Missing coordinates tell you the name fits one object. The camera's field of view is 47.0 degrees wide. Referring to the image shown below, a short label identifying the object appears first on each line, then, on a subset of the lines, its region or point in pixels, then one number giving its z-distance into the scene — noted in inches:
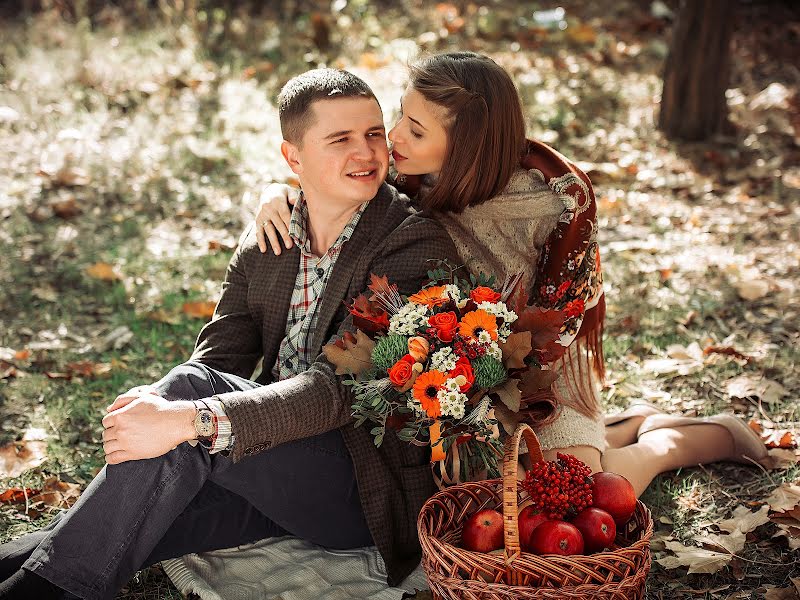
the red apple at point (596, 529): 97.0
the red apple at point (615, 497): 100.9
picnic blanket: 116.7
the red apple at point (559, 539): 94.3
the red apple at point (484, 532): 98.6
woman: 119.6
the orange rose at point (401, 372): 99.2
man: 101.0
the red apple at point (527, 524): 98.4
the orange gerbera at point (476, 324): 100.9
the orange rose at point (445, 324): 101.3
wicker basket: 90.4
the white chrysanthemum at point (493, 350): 100.3
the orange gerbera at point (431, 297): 104.7
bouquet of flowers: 99.5
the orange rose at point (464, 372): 98.7
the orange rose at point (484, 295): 104.0
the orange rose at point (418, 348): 100.3
